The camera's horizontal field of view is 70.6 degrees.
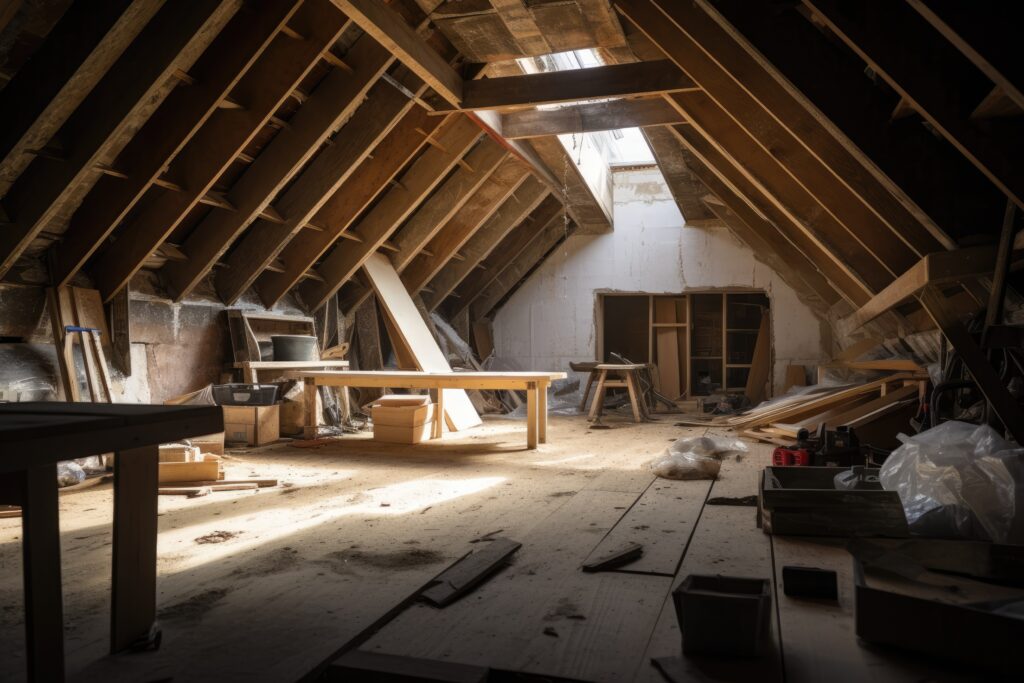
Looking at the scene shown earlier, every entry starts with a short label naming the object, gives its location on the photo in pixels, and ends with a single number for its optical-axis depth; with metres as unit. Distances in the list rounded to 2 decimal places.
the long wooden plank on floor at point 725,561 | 1.72
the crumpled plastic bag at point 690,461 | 4.49
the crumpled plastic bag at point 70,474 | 4.43
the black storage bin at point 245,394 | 6.06
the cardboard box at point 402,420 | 6.21
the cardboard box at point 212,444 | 5.39
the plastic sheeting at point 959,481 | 2.54
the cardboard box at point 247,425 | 6.14
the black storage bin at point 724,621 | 1.77
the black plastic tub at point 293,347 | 6.86
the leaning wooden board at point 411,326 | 7.74
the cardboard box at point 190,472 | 4.34
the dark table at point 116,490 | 1.47
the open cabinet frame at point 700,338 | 11.15
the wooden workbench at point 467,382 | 5.71
